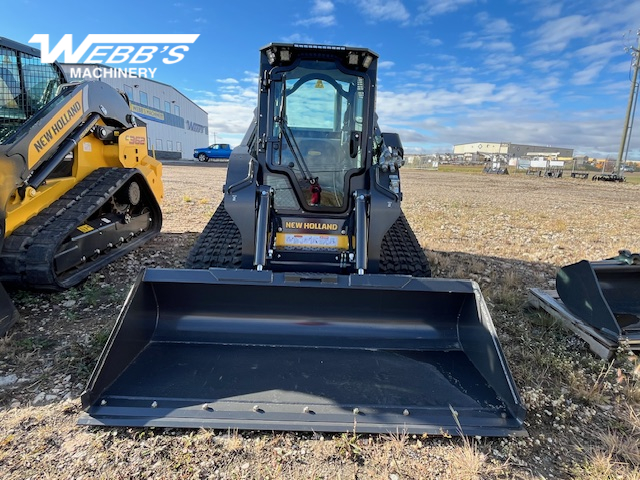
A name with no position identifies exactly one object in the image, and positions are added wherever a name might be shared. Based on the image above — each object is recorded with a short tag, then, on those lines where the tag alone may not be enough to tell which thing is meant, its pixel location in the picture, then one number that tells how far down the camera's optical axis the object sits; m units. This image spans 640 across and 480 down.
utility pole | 30.59
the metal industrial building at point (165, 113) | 31.11
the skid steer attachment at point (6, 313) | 3.09
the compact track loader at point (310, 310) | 2.36
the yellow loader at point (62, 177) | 3.62
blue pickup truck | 32.38
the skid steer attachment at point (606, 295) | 3.19
